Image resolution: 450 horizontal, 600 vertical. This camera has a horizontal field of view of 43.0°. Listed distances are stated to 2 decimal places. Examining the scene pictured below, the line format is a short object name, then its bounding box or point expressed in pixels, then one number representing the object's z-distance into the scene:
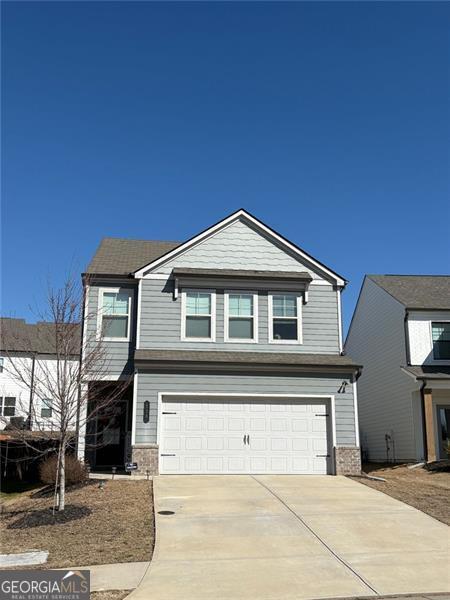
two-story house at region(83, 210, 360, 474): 16.23
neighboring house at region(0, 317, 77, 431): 31.05
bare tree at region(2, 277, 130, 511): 11.38
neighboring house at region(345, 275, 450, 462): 21.05
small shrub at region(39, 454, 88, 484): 14.01
